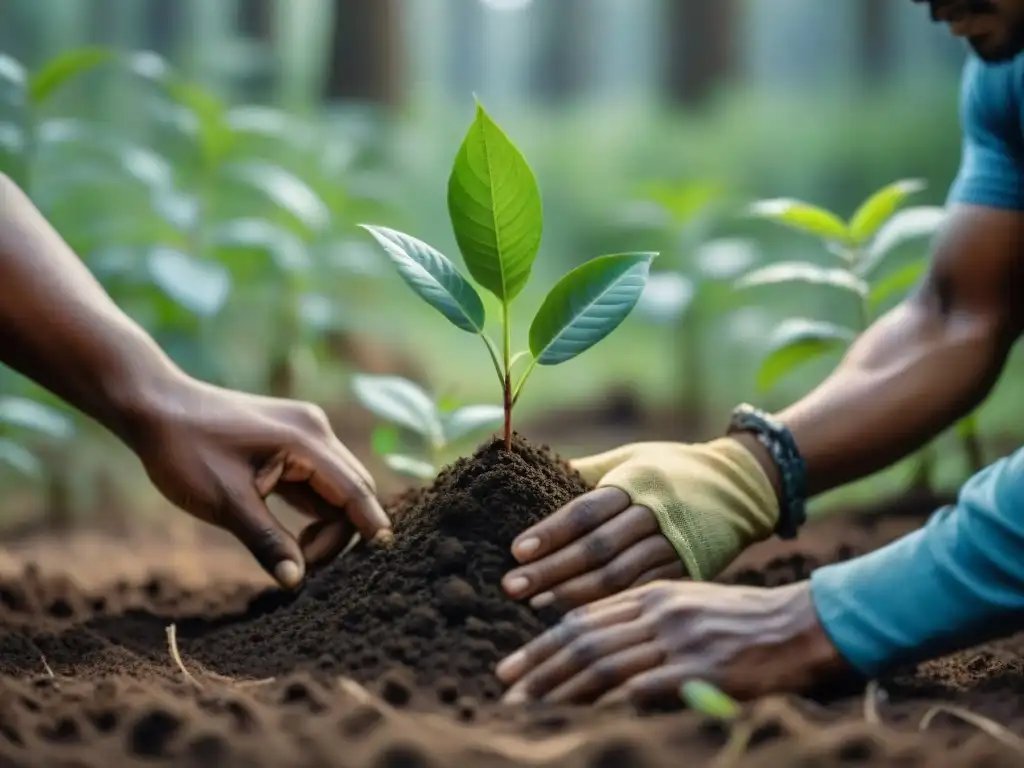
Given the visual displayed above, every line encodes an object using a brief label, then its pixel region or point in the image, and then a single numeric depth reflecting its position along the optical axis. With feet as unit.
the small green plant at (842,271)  6.11
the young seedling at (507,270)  3.58
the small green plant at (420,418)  4.94
